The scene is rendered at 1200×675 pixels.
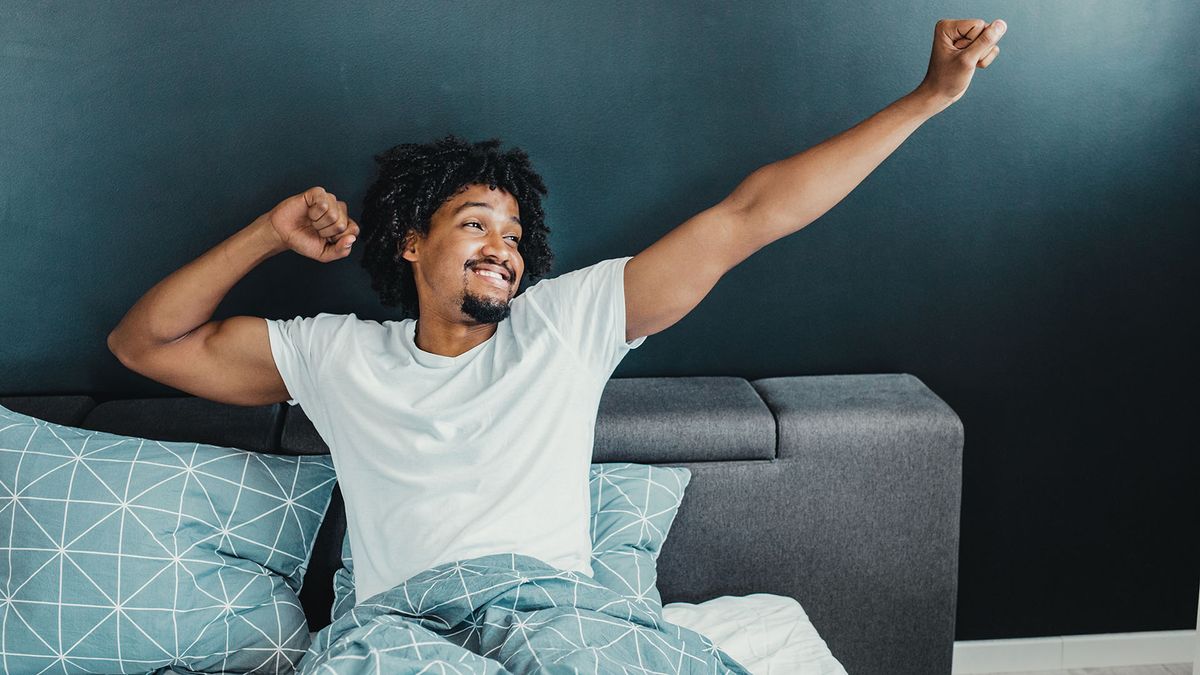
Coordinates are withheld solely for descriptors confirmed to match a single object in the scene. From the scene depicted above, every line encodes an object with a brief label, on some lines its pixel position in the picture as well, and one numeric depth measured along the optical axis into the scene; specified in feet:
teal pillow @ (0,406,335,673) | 5.41
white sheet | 5.52
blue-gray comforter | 4.52
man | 5.33
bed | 6.33
